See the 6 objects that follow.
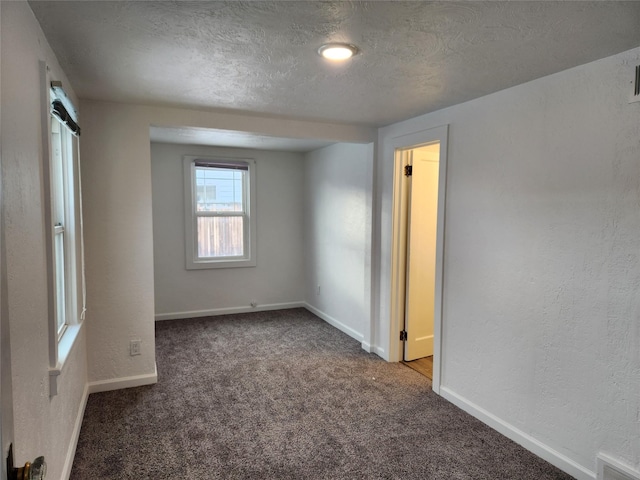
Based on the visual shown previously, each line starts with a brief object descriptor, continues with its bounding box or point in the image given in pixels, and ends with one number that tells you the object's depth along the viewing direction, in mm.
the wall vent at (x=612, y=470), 1915
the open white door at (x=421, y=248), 3674
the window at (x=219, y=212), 5125
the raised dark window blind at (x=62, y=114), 1978
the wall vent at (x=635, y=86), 1851
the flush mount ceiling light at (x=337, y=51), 1849
